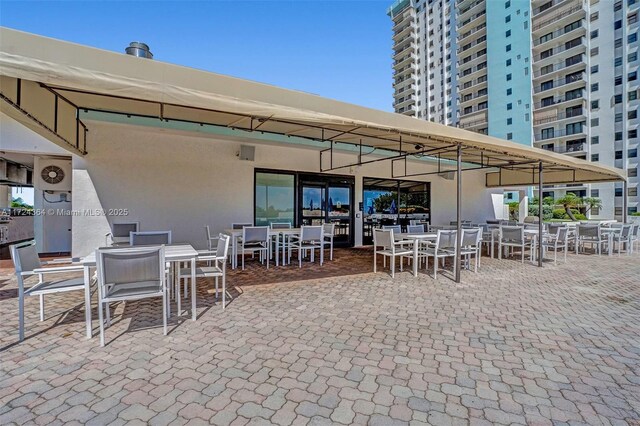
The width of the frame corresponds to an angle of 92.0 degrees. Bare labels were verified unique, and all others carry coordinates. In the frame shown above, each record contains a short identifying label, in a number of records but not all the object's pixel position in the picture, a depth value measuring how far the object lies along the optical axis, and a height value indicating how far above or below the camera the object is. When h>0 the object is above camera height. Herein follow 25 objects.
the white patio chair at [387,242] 5.52 -0.55
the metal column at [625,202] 10.53 +0.33
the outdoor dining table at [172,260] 2.82 -0.48
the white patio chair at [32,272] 2.79 -0.55
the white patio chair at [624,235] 8.59 -0.66
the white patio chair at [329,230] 7.34 -0.43
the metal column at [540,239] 6.63 -0.59
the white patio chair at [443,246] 5.51 -0.62
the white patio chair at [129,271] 2.71 -0.53
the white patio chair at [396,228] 7.32 -0.39
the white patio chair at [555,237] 7.48 -0.65
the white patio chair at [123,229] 5.76 -0.30
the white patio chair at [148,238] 4.49 -0.38
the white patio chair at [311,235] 6.57 -0.49
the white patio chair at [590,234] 8.23 -0.60
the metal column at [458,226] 5.16 -0.24
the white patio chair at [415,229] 7.09 -0.39
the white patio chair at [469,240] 5.75 -0.52
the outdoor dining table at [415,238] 5.50 -0.48
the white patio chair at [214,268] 3.66 -0.65
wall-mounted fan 7.48 +0.95
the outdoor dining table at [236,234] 6.12 -0.45
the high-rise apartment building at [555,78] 33.22 +16.67
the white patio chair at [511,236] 7.02 -0.56
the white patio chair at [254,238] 6.10 -0.51
